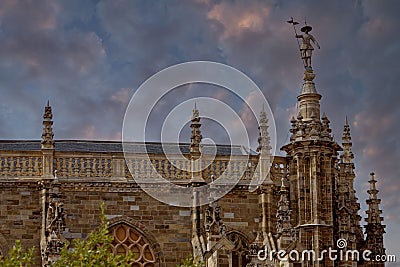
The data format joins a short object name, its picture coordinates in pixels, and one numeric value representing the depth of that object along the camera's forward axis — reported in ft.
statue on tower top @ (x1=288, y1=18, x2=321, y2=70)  124.36
